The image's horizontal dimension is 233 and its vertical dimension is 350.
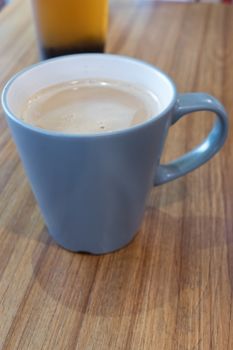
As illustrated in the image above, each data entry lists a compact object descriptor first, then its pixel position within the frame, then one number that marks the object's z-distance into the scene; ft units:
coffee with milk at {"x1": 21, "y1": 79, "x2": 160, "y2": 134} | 1.47
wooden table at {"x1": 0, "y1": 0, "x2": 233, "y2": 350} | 1.29
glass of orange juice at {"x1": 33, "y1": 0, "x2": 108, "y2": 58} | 2.20
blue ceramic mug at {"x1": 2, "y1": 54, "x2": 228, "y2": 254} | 1.23
